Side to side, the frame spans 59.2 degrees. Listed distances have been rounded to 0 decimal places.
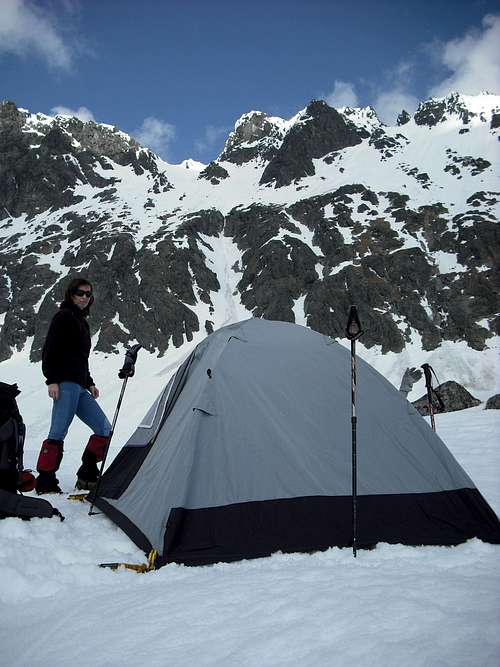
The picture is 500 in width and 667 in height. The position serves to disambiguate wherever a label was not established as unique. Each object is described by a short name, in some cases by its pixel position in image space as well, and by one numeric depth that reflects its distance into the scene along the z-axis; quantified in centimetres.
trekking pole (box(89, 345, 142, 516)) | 514
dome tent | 359
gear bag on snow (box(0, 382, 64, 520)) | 389
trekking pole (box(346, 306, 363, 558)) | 340
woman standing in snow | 524
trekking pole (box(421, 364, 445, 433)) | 613
